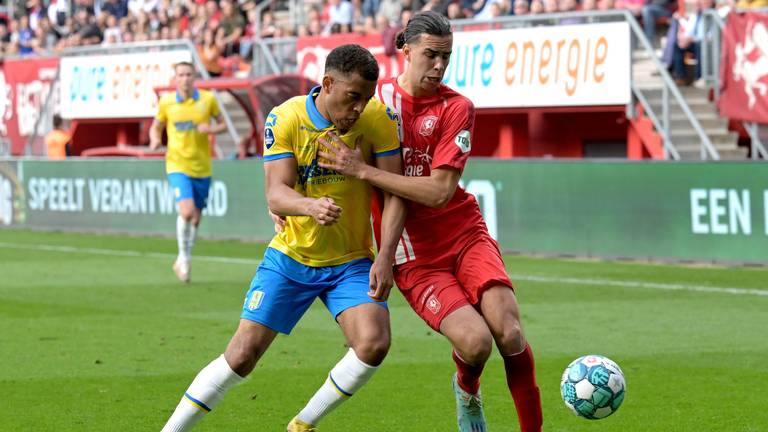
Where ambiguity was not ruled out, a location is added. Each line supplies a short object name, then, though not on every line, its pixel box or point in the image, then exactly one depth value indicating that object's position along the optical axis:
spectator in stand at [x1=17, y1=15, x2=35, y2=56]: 36.78
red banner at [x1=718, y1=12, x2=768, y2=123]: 18.31
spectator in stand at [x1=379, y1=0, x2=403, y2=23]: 25.69
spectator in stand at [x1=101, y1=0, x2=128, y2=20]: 34.22
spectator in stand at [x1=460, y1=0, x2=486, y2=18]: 23.55
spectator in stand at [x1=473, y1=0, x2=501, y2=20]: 22.97
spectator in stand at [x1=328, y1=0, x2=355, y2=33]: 26.00
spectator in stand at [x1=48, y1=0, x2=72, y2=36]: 36.22
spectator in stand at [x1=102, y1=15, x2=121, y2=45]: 32.81
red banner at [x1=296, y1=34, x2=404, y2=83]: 23.62
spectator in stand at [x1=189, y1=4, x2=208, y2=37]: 30.06
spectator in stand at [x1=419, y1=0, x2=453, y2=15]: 23.36
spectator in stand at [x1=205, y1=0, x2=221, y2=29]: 30.02
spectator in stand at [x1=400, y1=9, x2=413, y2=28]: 23.57
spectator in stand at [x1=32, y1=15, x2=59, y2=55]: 35.72
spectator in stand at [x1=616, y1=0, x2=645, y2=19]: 20.89
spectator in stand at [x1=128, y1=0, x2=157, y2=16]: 33.43
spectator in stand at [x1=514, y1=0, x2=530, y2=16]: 22.06
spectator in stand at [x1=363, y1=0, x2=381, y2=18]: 26.05
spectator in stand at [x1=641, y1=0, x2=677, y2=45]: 20.77
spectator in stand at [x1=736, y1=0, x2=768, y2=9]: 19.42
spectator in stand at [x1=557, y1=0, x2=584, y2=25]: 20.84
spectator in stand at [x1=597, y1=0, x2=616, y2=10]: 20.81
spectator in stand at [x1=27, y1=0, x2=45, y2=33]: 37.38
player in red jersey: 6.85
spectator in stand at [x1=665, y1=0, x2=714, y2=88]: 20.02
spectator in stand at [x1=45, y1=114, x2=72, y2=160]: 31.61
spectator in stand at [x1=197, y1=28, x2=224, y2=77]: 28.11
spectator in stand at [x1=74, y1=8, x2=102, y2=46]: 33.03
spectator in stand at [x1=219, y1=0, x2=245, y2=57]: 28.75
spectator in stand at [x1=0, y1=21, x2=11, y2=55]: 38.41
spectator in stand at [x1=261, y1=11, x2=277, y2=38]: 27.62
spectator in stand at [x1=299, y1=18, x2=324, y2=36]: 25.73
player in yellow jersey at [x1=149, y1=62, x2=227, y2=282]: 16.52
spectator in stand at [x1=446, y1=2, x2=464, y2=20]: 23.00
